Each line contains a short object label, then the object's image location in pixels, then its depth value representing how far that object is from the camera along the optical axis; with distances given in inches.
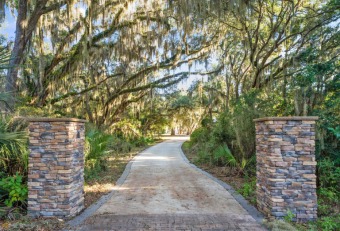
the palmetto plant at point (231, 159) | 265.1
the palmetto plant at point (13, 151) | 176.2
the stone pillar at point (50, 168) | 155.6
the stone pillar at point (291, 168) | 154.2
